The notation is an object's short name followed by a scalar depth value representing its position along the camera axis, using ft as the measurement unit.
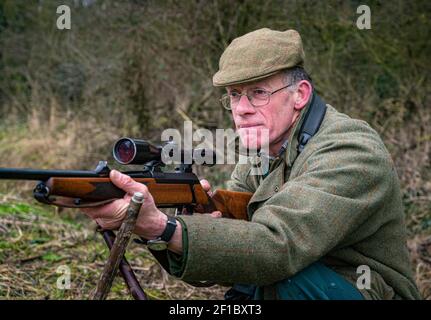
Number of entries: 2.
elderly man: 9.17
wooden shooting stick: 8.45
